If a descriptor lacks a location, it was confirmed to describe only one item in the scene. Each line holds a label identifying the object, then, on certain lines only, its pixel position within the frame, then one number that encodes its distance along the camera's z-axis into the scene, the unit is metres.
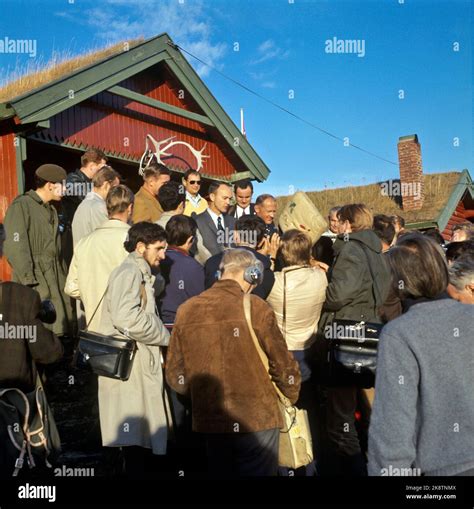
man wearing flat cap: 5.58
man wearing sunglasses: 7.24
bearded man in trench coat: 4.22
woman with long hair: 2.37
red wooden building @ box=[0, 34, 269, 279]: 7.08
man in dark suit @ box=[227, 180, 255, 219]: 7.54
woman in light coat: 4.83
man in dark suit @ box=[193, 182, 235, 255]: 6.38
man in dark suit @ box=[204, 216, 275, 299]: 4.77
